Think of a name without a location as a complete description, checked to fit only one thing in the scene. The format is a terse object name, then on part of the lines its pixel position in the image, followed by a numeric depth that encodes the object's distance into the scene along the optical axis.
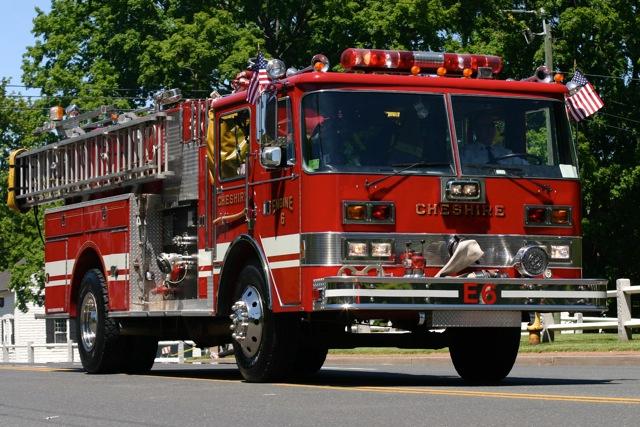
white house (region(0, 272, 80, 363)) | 63.22
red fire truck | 13.83
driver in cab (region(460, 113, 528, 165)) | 14.45
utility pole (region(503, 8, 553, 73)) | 33.41
